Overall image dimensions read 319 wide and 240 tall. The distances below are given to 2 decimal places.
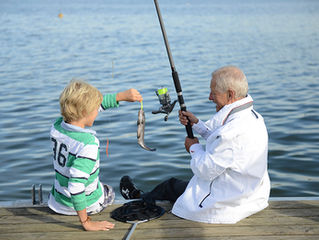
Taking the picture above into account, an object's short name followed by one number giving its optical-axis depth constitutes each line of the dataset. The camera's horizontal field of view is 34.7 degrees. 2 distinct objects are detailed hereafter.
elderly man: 3.45
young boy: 3.50
